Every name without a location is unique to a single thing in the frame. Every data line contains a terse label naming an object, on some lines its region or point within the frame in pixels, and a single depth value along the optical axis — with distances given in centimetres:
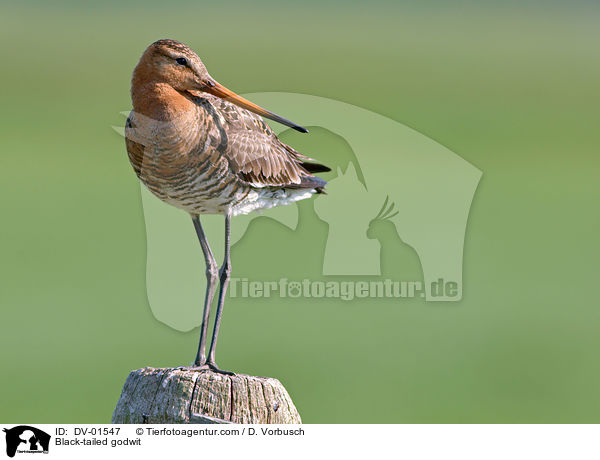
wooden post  882
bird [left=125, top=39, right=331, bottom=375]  1015
